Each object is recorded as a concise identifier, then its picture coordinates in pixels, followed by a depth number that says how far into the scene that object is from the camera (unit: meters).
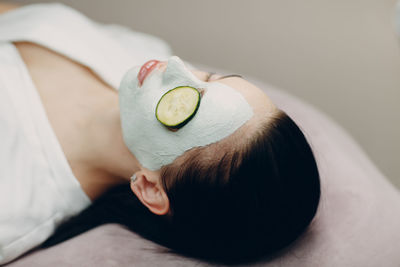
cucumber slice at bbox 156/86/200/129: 0.71
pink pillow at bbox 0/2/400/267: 0.80
